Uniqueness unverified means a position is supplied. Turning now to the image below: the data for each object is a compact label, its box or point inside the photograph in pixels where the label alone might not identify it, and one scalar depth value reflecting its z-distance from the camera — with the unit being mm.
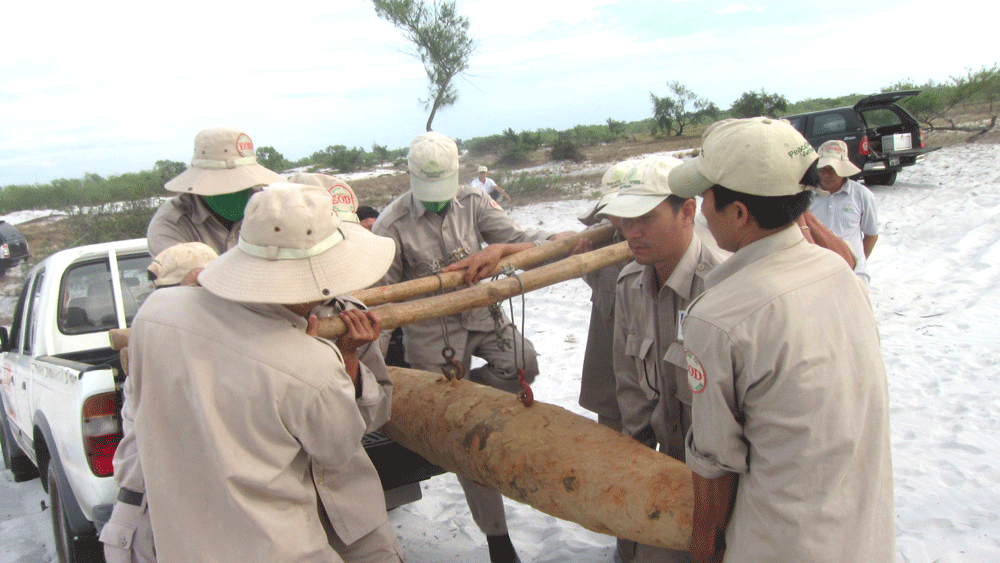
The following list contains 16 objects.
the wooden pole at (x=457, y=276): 2561
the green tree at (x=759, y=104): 27844
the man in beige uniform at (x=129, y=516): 2000
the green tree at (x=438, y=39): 18484
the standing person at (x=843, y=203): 4543
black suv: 12336
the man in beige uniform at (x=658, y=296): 2301
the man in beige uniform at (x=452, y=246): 3051
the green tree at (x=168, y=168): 19734
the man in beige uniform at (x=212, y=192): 2908
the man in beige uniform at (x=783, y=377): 1462
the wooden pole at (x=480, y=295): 2090
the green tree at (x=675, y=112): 28641
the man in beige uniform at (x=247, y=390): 1657
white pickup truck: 2695
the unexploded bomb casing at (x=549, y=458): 1937
